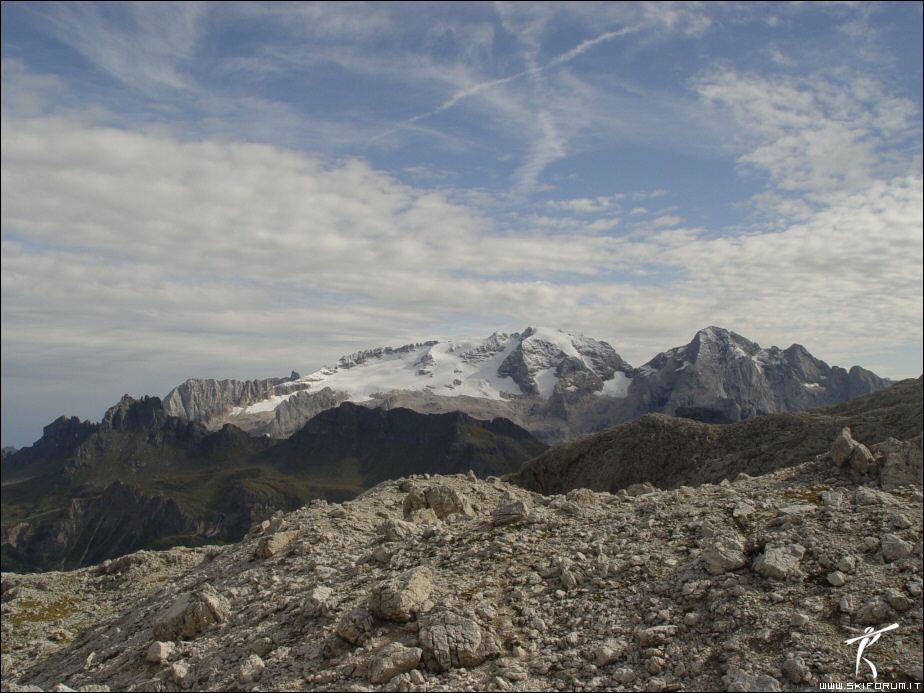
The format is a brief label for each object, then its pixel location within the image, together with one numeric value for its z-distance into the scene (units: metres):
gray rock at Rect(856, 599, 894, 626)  14.37
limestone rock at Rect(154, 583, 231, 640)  21.72
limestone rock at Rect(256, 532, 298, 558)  26.82
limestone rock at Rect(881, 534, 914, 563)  15.84
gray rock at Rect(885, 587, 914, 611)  14.38
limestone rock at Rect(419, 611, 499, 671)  15.88
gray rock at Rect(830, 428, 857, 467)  22.83
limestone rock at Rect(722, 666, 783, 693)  13.37
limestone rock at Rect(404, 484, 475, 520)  32.75
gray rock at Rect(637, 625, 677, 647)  15.23
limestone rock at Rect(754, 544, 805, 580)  16.23
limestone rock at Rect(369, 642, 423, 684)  15.78
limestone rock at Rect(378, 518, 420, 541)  24.56
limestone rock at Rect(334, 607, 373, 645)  17.69
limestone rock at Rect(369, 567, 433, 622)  17.72
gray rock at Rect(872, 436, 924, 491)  20.56
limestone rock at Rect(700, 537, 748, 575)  16.98
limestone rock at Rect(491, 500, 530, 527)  23.17
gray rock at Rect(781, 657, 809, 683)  13.42
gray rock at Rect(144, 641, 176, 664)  20.34
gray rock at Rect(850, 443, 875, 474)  22.14
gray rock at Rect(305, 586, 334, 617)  19.64
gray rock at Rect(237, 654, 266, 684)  17.39
